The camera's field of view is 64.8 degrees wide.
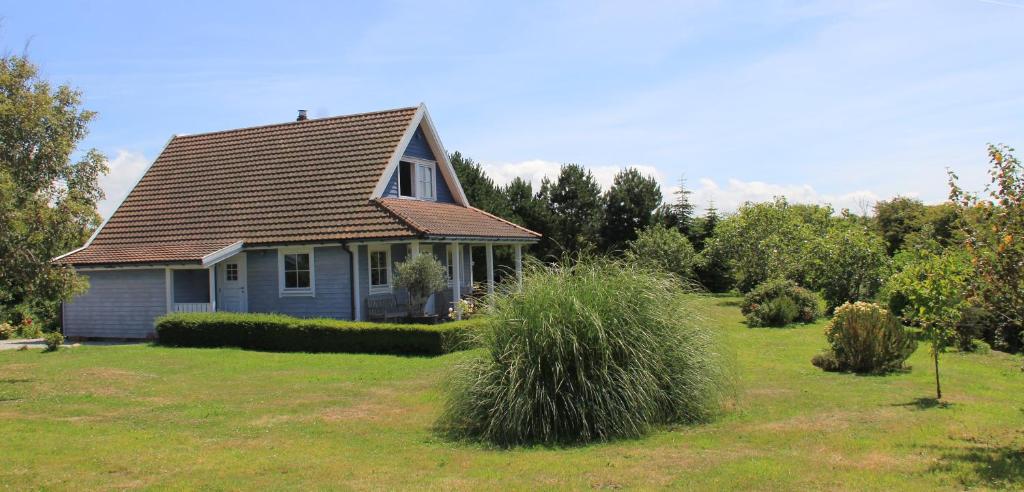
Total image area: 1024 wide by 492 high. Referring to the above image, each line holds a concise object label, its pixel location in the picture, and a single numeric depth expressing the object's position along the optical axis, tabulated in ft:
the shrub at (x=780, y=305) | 79.10
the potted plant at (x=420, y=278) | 68.95
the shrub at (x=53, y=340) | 67.77
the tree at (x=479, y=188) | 118.11
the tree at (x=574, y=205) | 135.03
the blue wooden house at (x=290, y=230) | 75.92
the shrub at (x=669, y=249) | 113.39
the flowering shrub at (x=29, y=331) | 84.63
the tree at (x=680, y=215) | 146.61
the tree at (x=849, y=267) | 82.69
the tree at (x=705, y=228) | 147.84
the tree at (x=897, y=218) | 136.05
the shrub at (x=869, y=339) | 46.91
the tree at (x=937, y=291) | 30.35
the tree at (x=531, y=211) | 130.82
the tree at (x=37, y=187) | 47.78
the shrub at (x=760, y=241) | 102.99
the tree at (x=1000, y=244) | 26.68
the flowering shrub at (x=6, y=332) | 83.51
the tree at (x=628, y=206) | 139.23
